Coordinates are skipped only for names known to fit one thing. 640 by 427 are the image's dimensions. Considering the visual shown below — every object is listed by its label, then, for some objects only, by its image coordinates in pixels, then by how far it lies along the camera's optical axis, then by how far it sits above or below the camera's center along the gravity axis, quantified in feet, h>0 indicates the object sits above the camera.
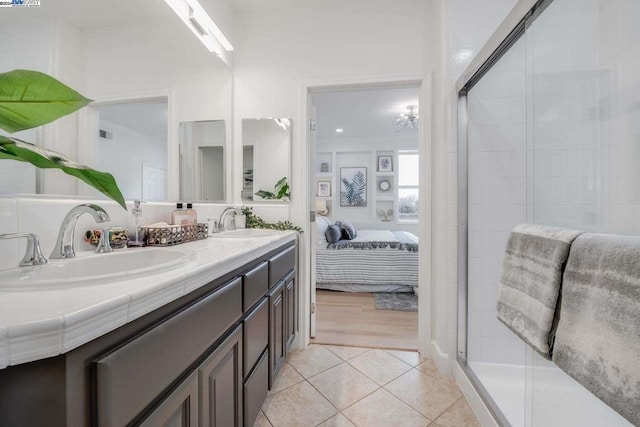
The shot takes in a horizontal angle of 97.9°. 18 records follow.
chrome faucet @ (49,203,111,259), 2.82 -0.16
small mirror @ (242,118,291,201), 6.83 +1.33
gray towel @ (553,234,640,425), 1.97 -0.86
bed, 10.66 -2.13
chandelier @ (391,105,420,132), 13.05 +4.46
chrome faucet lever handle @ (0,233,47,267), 2.47 -0.38
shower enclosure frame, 4.14 +1.03
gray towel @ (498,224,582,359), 2.71 -0.76
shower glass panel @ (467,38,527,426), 5.27 +0.11
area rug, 9.37 -3.21
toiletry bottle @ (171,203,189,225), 4.98 -0.10
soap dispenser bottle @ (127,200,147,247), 3.87 -0.23
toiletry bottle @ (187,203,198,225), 5.11 -0.07
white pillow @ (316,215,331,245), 11.59 -0.82
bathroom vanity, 1.29 -0.98
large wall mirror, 2.85 +1.70
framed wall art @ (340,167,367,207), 18.39 +1.60
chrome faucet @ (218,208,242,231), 6.14 -0.15
